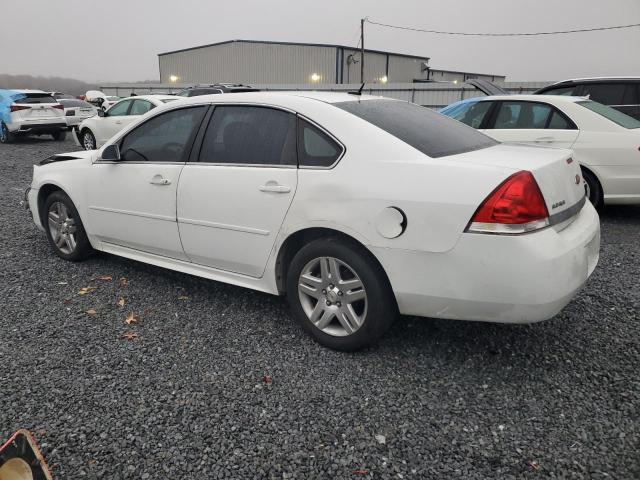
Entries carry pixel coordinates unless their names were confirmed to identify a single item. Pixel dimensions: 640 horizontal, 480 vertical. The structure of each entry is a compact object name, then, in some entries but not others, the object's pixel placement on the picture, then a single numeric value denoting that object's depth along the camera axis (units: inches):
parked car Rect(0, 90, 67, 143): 601.6
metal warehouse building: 1569.9
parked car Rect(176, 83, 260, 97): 555.2
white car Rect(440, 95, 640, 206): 228.2
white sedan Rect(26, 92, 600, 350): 97.2
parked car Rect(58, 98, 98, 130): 755.2
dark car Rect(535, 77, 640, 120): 288.5
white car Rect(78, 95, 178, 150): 483.8
